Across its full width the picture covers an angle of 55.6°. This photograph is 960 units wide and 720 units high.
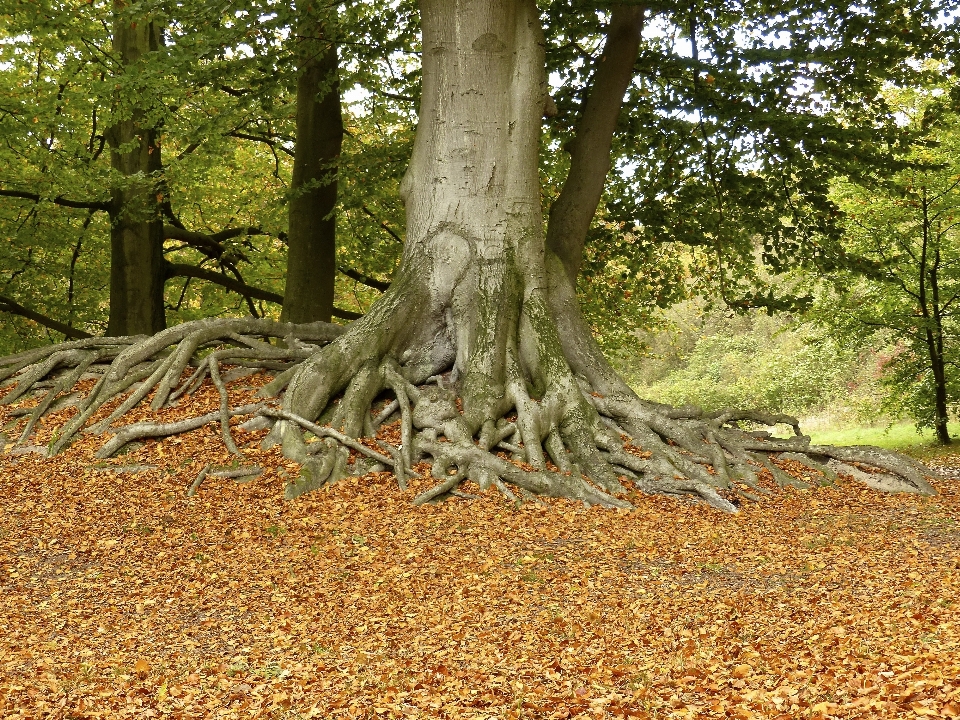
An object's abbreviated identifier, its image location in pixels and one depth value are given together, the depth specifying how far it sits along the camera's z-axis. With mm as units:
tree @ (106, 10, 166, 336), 14016
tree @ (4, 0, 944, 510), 8383
